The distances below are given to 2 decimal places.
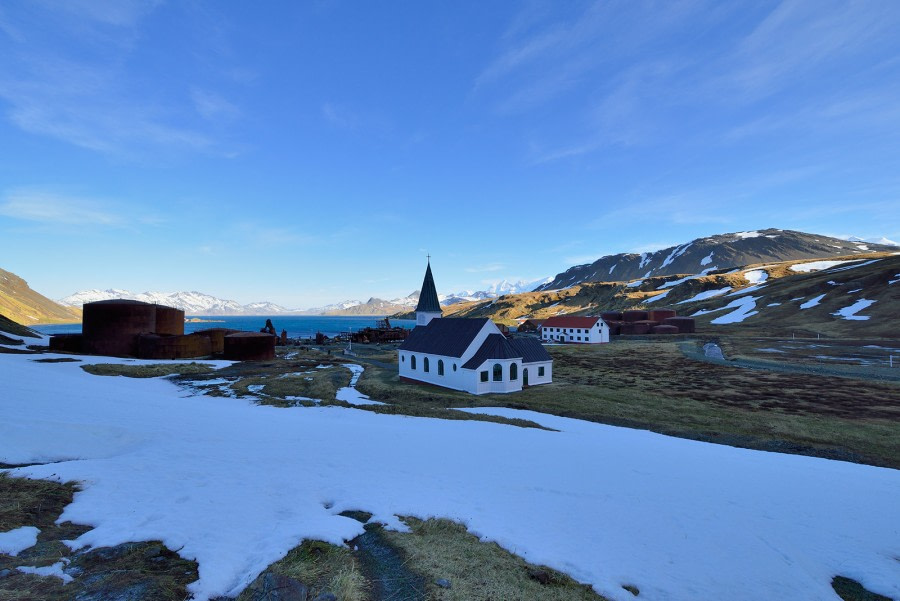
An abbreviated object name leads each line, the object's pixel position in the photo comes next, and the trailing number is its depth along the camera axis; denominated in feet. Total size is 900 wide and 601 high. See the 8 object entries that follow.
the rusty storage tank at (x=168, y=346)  146.61
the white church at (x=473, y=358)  119.44
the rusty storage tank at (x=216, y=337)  172.29
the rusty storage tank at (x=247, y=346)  160.76
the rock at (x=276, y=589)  18.15
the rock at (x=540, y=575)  23.63
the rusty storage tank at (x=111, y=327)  145.07
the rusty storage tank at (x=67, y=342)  144.56
